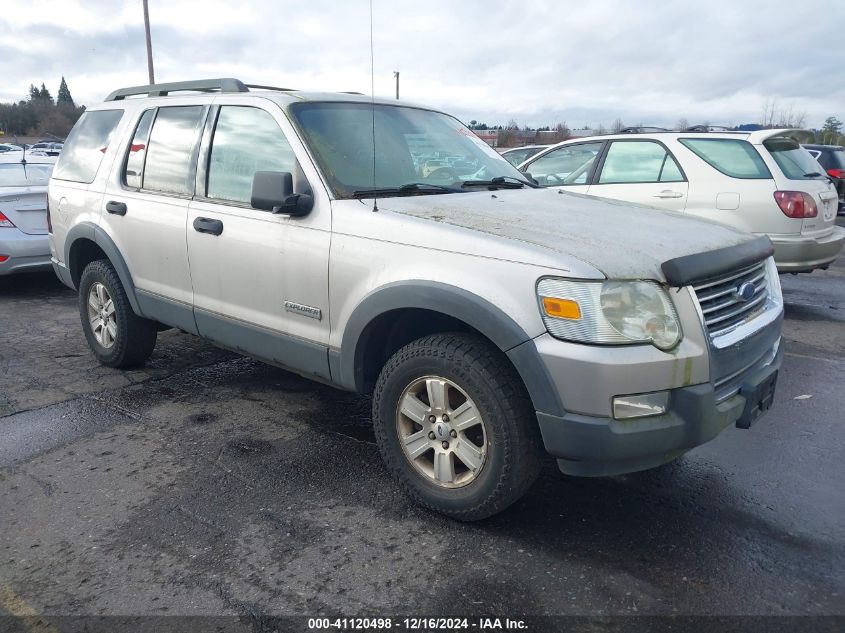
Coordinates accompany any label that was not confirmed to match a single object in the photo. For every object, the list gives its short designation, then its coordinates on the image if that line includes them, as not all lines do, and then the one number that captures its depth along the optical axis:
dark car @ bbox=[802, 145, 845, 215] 13.52
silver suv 2.60
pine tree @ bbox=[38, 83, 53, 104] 96.75
